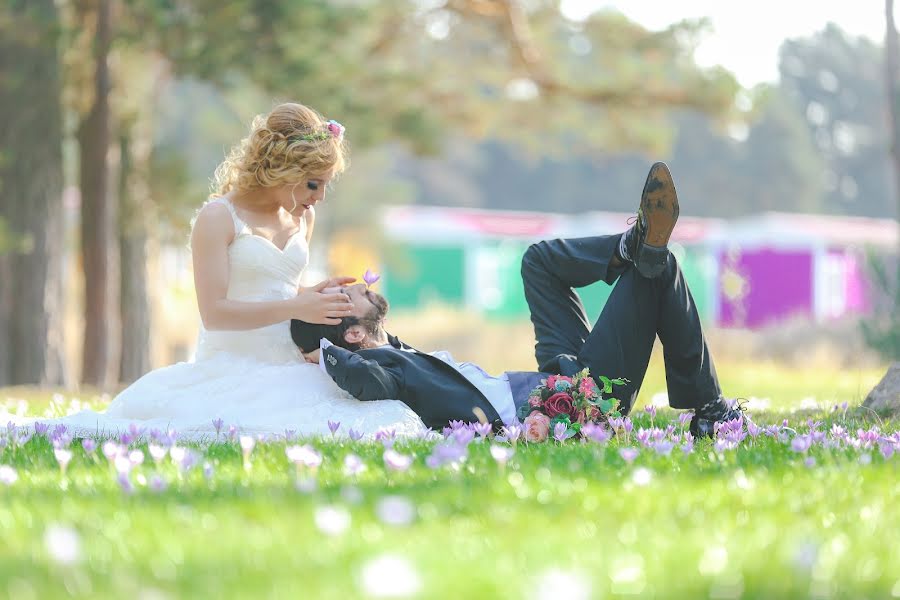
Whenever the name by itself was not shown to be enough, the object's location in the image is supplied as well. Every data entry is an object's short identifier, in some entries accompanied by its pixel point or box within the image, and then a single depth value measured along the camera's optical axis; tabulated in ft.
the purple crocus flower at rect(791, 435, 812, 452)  25.43
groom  30.73
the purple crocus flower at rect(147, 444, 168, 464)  23.06
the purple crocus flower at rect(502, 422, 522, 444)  27.75
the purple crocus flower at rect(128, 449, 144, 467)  22.76
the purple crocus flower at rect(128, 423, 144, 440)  28.73
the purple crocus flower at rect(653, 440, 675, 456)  24.66
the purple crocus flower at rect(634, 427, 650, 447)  27.07
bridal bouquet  29.53
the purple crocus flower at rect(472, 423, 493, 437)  28.63
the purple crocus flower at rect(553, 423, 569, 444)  28.37
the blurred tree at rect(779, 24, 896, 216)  384.88
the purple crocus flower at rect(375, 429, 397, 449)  27.73
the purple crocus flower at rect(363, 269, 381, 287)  33.98
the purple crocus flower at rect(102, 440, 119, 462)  22.98
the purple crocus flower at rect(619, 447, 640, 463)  23.01
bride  32.71
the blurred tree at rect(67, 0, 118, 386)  77.51
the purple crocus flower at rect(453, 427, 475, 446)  25.38
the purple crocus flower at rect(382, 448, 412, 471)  21.18
